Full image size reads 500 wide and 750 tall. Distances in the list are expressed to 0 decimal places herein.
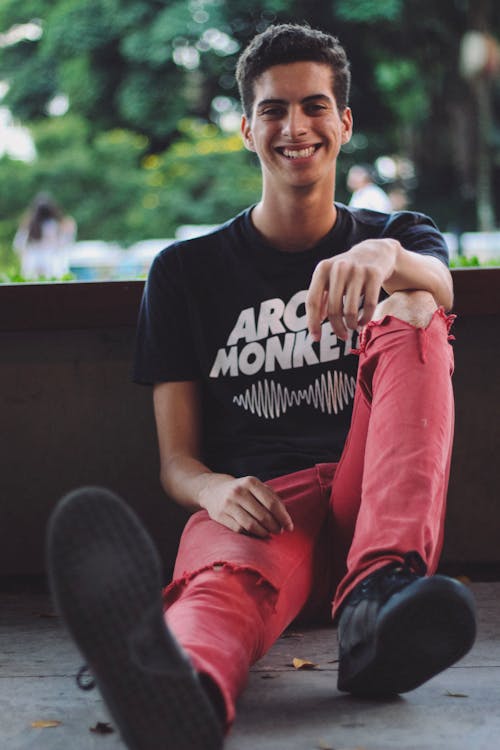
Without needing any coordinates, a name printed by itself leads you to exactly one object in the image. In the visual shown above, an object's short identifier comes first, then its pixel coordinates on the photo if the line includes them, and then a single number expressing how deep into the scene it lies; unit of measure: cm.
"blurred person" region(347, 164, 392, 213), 919
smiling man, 159
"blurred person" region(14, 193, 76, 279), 1052
